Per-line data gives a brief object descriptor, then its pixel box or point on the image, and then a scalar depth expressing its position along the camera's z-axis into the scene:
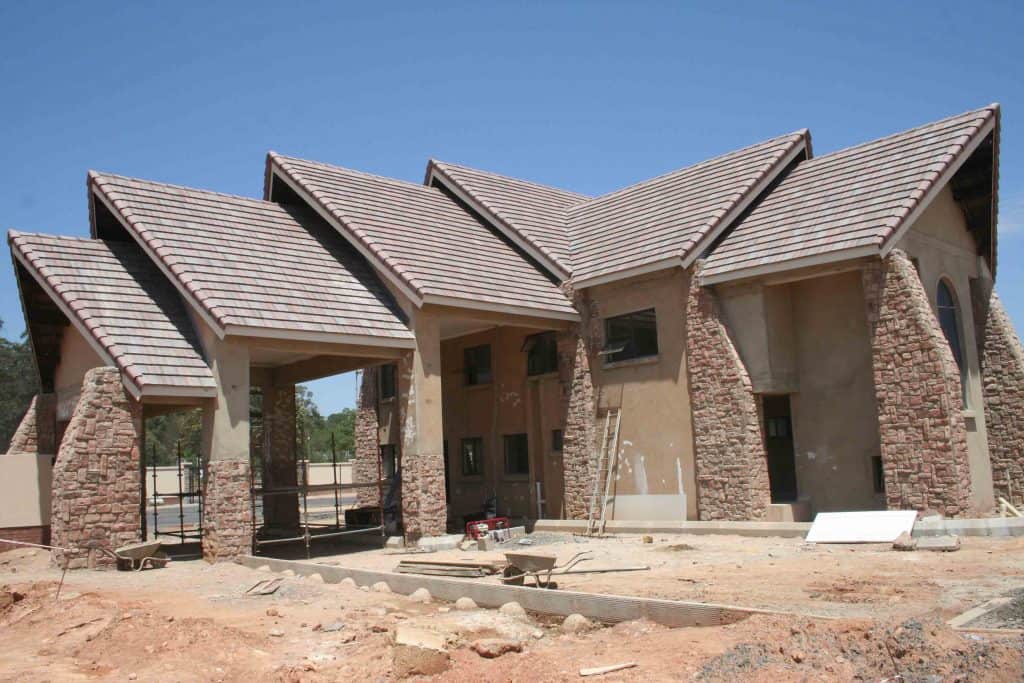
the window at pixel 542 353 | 23.52
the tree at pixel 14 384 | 52.41
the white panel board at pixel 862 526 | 15.89
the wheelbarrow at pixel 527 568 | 12.15
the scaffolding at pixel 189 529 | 19.40
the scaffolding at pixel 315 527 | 18.36
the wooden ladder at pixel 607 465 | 20.95
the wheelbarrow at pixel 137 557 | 15.95
